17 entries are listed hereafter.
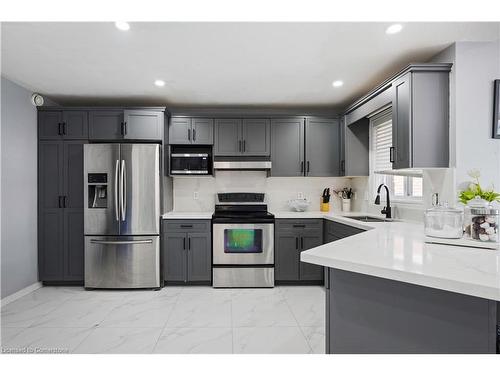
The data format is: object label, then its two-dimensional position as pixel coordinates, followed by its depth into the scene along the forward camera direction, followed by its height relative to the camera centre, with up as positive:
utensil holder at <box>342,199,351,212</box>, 4.12 -0.30
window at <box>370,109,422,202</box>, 2.93 +0.17
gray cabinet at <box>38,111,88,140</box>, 3.48 +0.80
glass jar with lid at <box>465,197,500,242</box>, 1.60 -0.22
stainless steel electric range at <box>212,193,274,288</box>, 3.47 -0.85
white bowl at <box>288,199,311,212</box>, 4.06 -0.29
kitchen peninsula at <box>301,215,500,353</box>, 1.08 -0.51
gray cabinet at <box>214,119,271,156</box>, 3.83 +0.69
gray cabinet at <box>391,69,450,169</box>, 2.26 +0.57
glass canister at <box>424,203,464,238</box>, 1.66 -0.23
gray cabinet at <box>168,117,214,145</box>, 3.79 +0.78
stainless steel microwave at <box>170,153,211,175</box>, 3.73 +0.32
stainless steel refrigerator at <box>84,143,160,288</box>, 3.35 -0.41
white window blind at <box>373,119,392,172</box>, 3.29 +0.52
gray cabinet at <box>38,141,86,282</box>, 3.47 -0.35
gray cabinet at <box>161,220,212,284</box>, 3.50 -0.89
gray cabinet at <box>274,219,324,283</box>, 3.54 -0.80
